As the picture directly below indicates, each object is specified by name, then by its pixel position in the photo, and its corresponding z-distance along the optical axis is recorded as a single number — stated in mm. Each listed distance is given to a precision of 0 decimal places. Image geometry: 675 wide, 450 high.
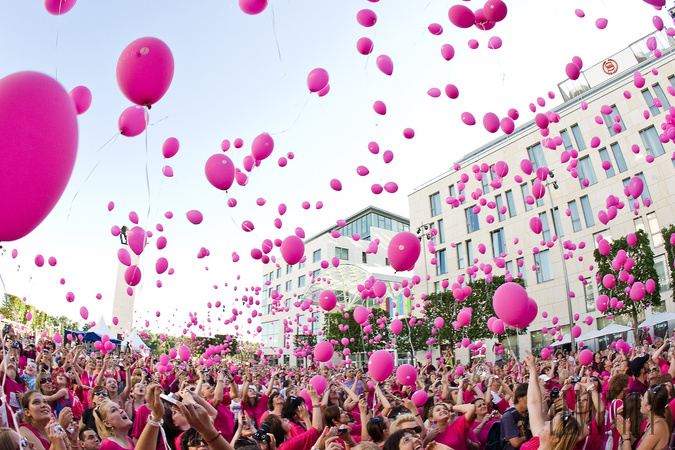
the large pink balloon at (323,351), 7090
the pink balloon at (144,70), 3398
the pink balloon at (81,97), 4652
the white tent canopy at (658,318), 15960
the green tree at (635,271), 17891
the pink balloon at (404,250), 6113
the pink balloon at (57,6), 3963
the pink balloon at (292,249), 6965
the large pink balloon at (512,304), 4668
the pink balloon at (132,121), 4348
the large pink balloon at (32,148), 1954
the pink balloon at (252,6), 4723
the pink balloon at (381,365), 5293
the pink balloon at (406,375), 5676
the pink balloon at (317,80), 6562
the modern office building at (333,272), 42188
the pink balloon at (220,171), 5746
